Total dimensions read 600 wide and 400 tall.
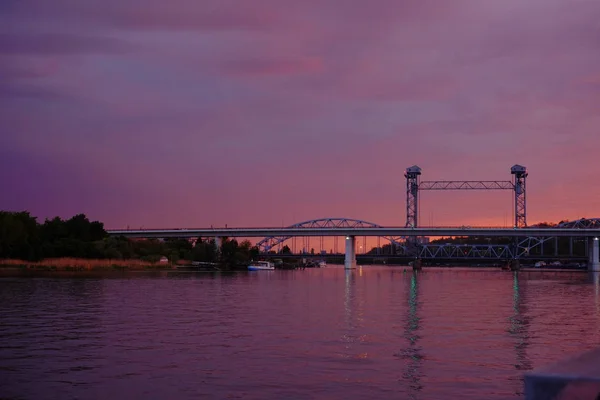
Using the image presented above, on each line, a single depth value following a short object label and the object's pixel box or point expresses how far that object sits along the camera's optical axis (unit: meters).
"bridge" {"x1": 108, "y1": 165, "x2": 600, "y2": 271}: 182.12
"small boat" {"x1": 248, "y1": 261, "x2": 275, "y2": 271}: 173.73
